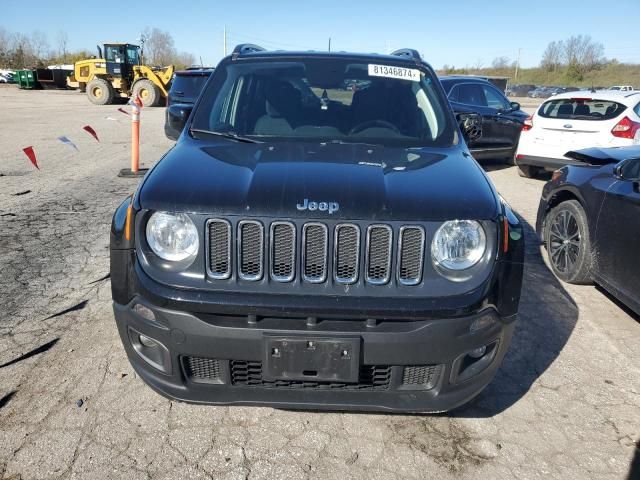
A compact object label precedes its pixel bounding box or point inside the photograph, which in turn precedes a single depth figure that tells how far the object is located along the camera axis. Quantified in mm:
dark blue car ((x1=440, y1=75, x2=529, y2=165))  10367
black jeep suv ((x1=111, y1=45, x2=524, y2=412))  2174
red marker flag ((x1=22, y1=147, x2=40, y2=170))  6775
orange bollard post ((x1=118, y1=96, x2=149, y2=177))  8914
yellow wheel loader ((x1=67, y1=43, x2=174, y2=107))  26016
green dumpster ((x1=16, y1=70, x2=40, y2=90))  40188
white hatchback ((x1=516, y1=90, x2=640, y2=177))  8516
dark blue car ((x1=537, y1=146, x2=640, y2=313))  3777
